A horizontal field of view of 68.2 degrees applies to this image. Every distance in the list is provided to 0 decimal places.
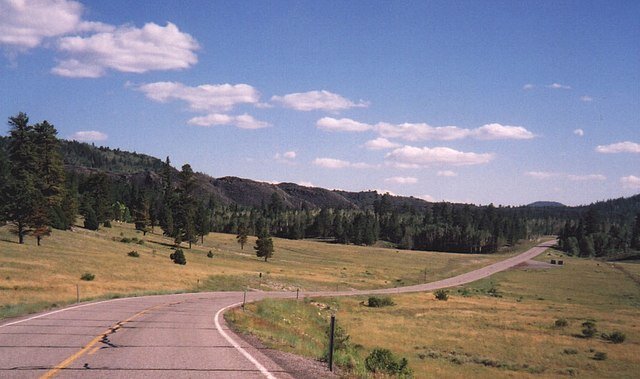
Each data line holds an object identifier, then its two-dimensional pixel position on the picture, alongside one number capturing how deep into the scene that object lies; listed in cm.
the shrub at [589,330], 4050
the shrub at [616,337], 3809
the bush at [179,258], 6519
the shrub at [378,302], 5178
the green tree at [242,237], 11109
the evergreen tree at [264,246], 9469
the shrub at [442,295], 6124
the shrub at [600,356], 3183
